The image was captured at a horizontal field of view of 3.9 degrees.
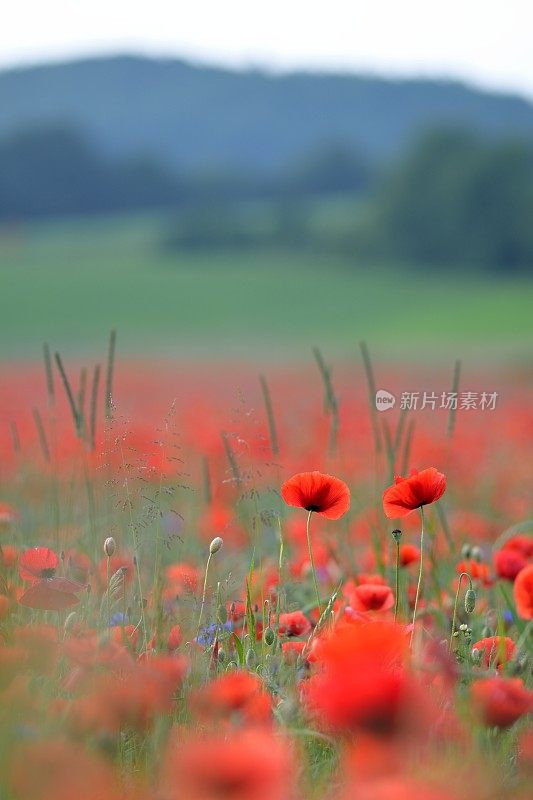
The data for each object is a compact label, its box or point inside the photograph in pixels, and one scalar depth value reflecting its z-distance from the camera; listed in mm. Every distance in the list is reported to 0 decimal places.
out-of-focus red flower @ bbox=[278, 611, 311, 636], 6896
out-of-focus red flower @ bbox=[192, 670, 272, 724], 6543
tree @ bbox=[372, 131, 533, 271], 102248
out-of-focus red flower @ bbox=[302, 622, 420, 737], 6388
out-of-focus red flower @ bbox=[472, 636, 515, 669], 6791
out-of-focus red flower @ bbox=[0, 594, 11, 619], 6765
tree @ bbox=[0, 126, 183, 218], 138714
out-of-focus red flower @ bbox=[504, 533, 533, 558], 7133
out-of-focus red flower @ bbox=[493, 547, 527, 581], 7041
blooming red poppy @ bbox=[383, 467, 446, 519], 6743
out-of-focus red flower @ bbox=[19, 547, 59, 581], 6810
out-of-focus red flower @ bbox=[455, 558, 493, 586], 7022
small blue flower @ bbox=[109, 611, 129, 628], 6873
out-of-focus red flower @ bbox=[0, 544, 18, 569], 7068
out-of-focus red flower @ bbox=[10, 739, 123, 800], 6358
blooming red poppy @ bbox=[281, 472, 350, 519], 6773
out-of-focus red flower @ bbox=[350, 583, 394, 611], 6875
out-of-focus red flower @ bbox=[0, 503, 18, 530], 7127
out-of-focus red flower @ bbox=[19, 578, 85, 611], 6741
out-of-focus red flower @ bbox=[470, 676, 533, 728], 6523
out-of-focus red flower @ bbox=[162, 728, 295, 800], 6254
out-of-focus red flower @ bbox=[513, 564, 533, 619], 6840
